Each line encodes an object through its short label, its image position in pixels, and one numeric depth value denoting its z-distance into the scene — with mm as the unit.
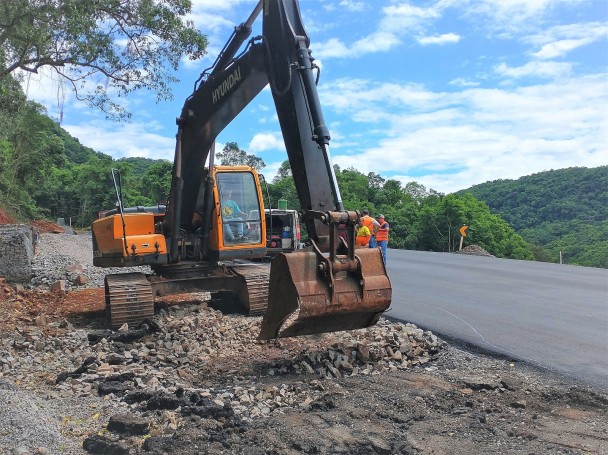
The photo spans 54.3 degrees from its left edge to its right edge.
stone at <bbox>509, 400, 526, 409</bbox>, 5133
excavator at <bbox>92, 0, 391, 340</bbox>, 5152
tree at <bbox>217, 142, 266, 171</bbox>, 56550
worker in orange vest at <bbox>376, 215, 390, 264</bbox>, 16938
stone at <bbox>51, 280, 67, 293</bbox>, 12635
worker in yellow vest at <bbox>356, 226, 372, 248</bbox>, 15414
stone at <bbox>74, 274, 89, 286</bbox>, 14008
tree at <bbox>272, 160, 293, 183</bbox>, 66438
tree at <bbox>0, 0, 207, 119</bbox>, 9289
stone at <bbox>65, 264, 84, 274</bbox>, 15655
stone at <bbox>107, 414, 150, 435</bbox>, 4547
